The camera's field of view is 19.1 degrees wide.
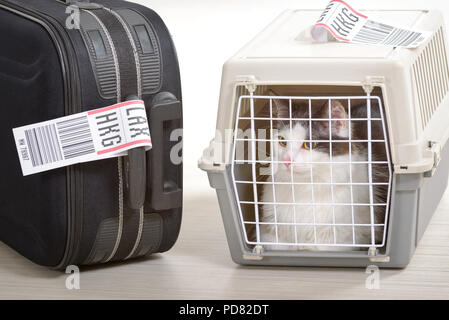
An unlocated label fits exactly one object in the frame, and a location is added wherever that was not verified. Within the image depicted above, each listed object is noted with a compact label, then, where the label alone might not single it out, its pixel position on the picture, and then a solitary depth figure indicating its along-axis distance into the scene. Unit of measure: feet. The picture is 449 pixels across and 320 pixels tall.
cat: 6.00
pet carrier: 5.79
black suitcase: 5.75
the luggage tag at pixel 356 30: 6.18
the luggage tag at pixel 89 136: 5.79
